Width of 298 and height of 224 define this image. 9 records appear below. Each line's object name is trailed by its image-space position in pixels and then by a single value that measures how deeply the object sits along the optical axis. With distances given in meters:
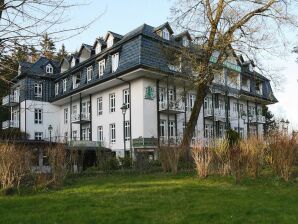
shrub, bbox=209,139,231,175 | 15.01
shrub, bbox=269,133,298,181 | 12.87
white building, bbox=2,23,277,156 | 31.58
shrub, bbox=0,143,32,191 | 11.72
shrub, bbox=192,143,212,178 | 14.52
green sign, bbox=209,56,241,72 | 19.38
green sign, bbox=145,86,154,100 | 32.78
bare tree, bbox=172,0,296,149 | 20.98
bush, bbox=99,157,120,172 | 19.20
